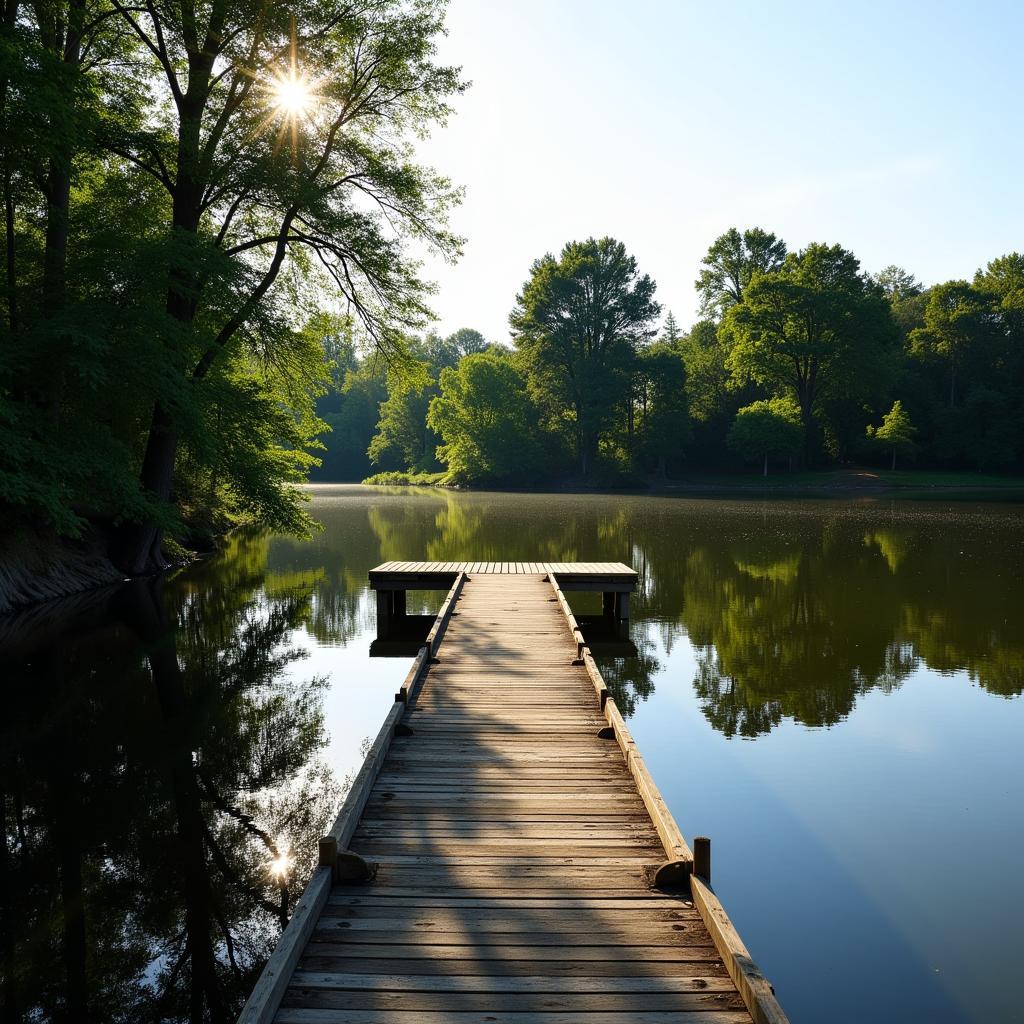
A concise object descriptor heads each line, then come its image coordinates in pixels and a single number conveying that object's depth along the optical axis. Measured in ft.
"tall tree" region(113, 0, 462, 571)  60.39
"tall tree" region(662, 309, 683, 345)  344.28
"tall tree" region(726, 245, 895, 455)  194.08
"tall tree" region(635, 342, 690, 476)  215.31
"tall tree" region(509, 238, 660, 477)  216.74
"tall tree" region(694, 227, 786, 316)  243.60
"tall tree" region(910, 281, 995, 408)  213.46
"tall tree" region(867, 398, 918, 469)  196.03
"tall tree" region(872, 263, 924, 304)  320.50
